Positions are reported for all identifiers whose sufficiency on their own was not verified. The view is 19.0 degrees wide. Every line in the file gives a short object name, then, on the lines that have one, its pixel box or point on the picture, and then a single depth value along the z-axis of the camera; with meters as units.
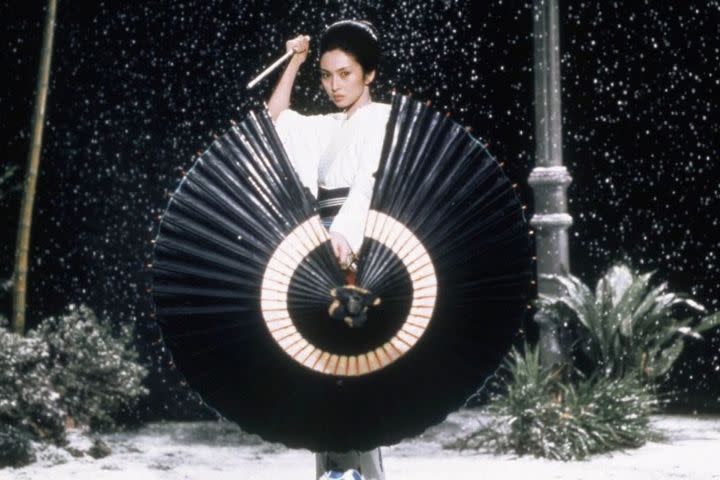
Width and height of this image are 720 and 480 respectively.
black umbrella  6.52
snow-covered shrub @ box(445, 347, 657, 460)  14.22
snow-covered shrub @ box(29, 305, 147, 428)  15.37
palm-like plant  15.00
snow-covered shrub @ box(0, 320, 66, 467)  14.06
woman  7.18
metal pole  14.18
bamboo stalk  15.37
